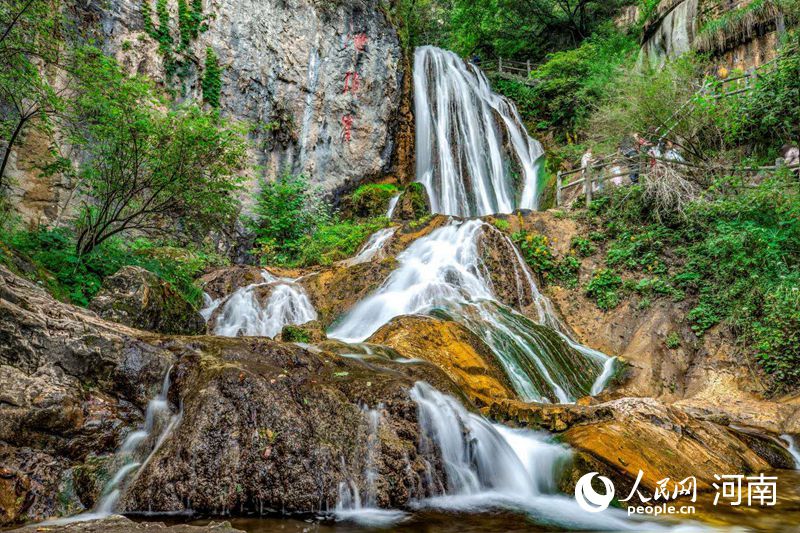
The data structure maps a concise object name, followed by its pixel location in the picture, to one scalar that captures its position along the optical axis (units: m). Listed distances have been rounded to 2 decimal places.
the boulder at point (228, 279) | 10.80
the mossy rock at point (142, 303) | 6.47
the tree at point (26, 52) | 5.54
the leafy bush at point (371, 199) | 17.41
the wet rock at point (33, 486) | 3.21
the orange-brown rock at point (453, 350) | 6.52
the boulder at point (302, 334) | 7.02
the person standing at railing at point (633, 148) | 11.96
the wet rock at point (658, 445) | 4.38
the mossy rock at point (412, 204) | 16.91
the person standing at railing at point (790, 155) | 10.50
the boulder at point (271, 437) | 3.54
